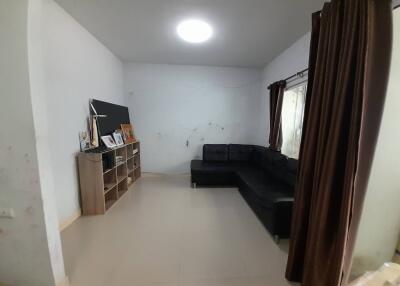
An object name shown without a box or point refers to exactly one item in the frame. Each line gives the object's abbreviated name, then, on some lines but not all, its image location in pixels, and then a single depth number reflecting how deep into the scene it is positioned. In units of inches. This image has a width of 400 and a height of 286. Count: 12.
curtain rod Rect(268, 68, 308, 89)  105.5
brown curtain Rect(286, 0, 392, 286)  43.8
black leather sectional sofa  84.0
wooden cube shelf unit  104.0
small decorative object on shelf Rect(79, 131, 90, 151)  105.3
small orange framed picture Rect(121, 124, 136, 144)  149.0
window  117.4
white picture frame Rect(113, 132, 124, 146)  131.5
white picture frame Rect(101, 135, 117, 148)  119.6
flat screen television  120.3
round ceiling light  98.3
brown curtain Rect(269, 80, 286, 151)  130.8
